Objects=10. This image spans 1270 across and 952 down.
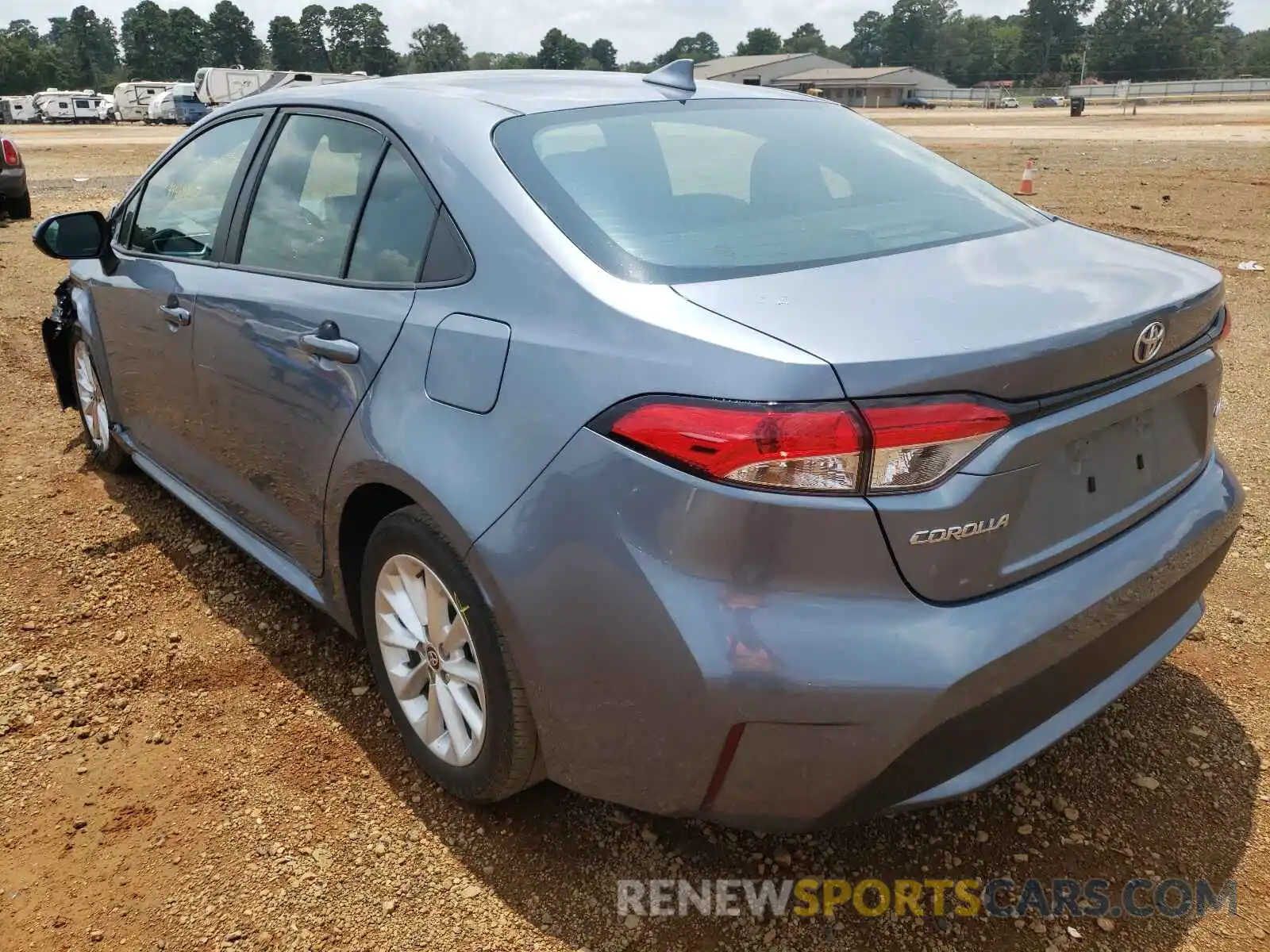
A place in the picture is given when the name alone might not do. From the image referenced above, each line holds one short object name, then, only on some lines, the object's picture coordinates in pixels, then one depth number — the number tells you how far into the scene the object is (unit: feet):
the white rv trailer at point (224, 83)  149.59
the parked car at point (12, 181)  44.01
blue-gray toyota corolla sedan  5.59
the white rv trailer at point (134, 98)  197.06
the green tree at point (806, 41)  471.62
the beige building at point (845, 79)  305.94
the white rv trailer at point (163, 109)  173.58
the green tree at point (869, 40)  465.88
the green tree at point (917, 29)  438.81
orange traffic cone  44.11
